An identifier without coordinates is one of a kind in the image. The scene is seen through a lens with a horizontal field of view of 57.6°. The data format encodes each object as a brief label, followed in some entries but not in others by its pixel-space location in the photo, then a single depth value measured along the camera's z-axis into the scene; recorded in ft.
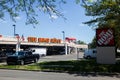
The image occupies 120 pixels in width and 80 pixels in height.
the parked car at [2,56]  52.82
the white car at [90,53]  67.87
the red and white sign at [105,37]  40.85
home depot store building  72.30
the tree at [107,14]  37.06
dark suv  43.84
